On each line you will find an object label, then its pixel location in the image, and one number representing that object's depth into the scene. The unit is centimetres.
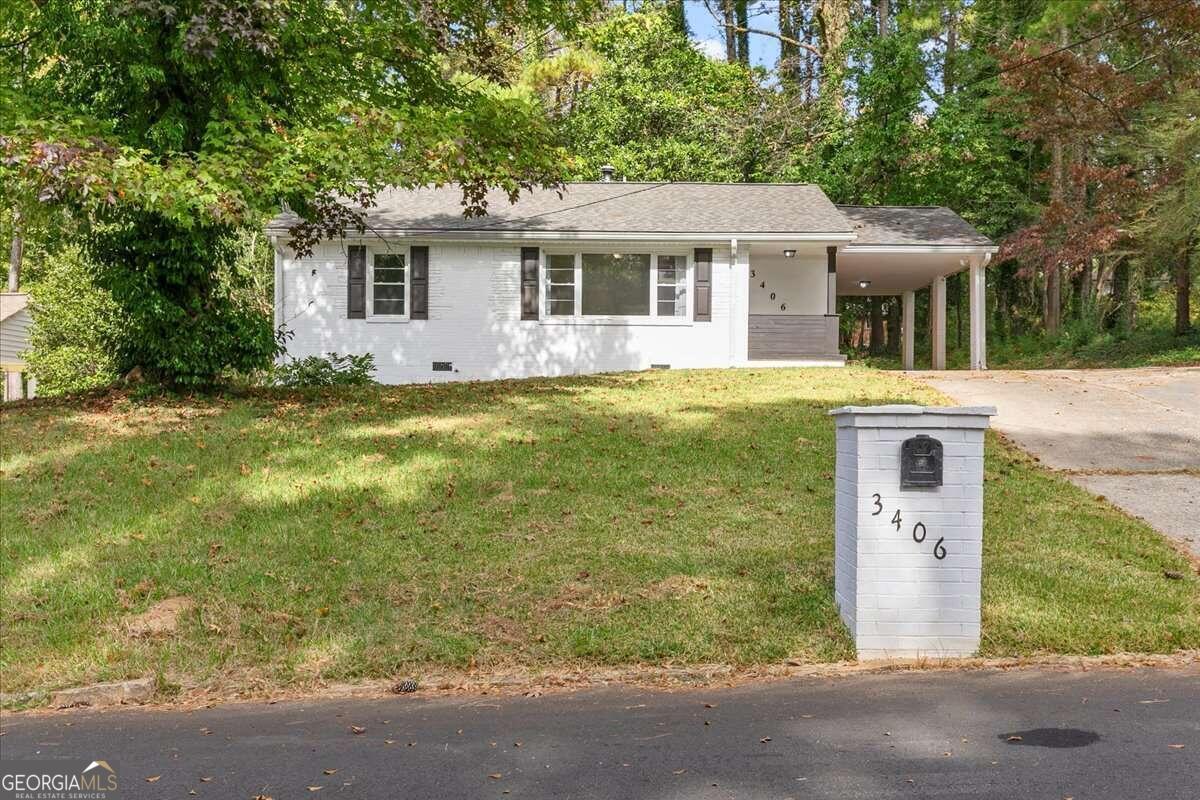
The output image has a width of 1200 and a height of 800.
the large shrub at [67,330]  2586
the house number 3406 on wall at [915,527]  515
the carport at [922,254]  2012
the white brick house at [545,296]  1898
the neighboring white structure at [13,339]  3447
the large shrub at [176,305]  1238
